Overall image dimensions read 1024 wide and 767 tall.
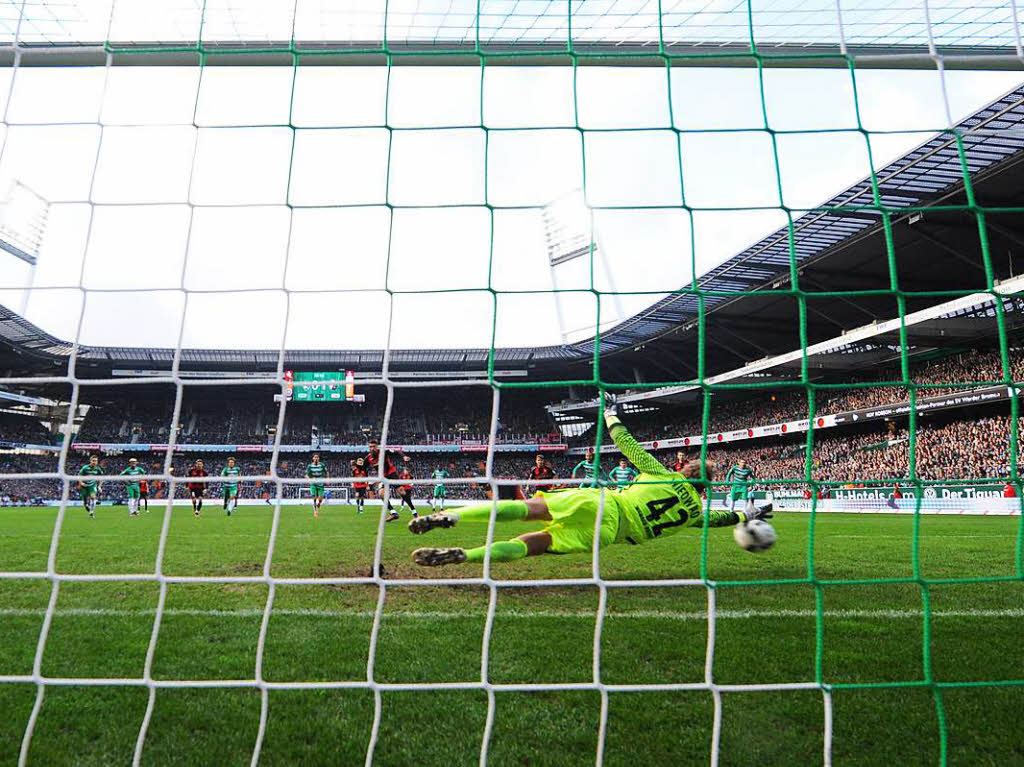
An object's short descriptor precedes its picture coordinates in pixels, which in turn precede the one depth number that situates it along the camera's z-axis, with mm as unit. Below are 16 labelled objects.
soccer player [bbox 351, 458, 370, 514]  9456
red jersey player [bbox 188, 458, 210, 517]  15063
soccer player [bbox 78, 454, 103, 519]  14672
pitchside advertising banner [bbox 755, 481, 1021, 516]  15688
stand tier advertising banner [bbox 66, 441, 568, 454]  29406
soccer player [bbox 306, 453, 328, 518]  14440
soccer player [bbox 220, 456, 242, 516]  16484
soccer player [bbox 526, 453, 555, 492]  8451
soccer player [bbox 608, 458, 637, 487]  10474
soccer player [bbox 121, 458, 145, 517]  16364
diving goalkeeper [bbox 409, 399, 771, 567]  4953
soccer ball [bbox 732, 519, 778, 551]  4930
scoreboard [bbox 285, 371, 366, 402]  30973
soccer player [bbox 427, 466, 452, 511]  20281
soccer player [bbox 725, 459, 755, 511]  16053
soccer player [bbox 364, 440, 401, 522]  9838
